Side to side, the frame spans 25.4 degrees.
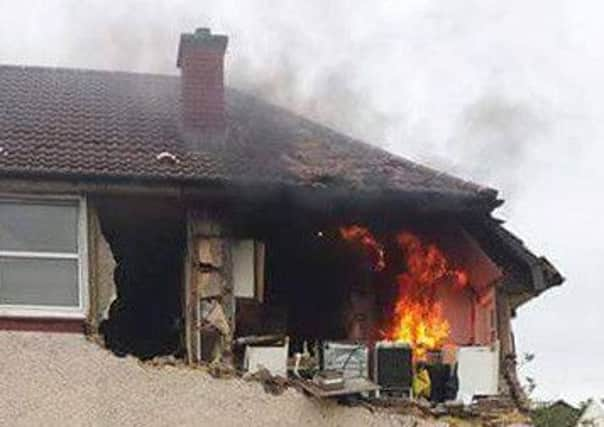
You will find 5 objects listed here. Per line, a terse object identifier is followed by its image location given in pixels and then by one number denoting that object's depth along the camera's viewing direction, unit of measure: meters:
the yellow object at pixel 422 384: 16.02
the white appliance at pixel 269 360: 15.45
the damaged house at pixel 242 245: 15.70
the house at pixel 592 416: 23.16
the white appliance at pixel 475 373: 16.02
